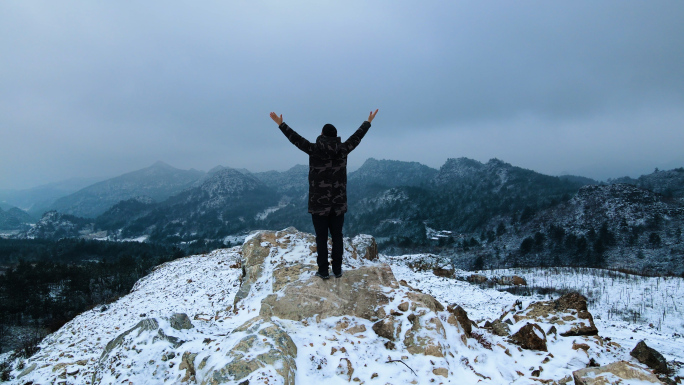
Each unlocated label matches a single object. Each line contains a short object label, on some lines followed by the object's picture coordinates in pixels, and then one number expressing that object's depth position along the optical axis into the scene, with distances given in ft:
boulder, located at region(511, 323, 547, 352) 23.03
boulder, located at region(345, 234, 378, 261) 57.31
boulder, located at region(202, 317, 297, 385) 14.35
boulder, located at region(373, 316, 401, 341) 20.29
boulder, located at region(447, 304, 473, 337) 23.22
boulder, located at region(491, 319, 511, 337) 25.90
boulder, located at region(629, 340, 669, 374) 21.06
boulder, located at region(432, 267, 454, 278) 102.69
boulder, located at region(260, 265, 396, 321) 22.52
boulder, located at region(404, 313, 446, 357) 18.66
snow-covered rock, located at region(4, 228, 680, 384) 16.34
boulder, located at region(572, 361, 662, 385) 14.73
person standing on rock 22.24
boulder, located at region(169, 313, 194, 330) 20.66
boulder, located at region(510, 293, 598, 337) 25.64
